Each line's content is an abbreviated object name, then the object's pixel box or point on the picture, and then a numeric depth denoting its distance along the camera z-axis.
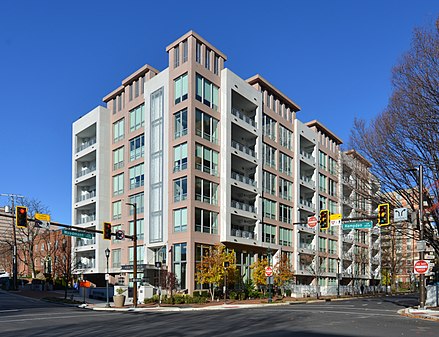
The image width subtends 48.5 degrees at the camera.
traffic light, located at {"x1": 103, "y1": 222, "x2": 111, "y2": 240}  33.94
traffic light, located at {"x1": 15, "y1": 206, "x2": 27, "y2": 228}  27.67
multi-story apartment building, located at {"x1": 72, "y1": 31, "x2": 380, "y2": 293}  49.50
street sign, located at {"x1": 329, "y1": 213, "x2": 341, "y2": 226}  31.63
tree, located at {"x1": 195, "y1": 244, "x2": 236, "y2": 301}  45.75
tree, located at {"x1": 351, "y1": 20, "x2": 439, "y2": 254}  27.14
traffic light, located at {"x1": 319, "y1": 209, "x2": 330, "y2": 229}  30.23
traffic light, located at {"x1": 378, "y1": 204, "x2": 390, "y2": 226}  27.28
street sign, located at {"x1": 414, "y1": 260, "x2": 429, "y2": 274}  26.95
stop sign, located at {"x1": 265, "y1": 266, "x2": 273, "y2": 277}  45.35
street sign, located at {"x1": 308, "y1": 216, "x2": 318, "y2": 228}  31.08
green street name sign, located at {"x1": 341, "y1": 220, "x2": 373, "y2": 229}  31.17
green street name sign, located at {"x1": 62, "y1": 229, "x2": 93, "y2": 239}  33.88
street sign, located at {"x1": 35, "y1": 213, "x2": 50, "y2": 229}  30.25
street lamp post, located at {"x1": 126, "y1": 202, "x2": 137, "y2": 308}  38.34
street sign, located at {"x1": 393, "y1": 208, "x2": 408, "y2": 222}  28.02
